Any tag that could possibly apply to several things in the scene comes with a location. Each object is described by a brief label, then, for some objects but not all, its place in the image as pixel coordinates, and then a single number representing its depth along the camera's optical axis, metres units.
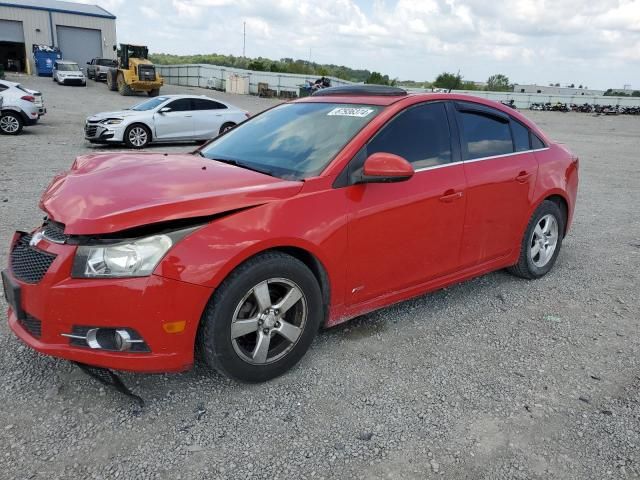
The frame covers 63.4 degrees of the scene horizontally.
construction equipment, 31.30
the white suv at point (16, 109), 14.29
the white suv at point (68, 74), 35.59
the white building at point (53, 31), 46.44
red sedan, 2.54
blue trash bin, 42.00
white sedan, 13.12
